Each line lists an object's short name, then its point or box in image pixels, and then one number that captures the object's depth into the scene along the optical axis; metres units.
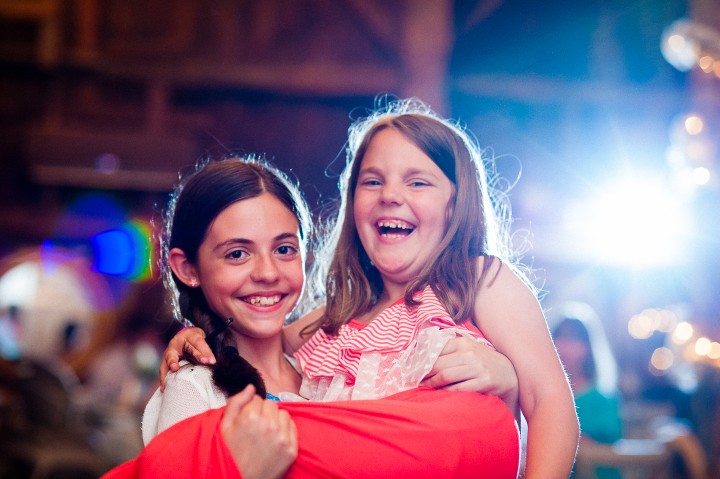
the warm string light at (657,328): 7.29
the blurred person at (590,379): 4.10
